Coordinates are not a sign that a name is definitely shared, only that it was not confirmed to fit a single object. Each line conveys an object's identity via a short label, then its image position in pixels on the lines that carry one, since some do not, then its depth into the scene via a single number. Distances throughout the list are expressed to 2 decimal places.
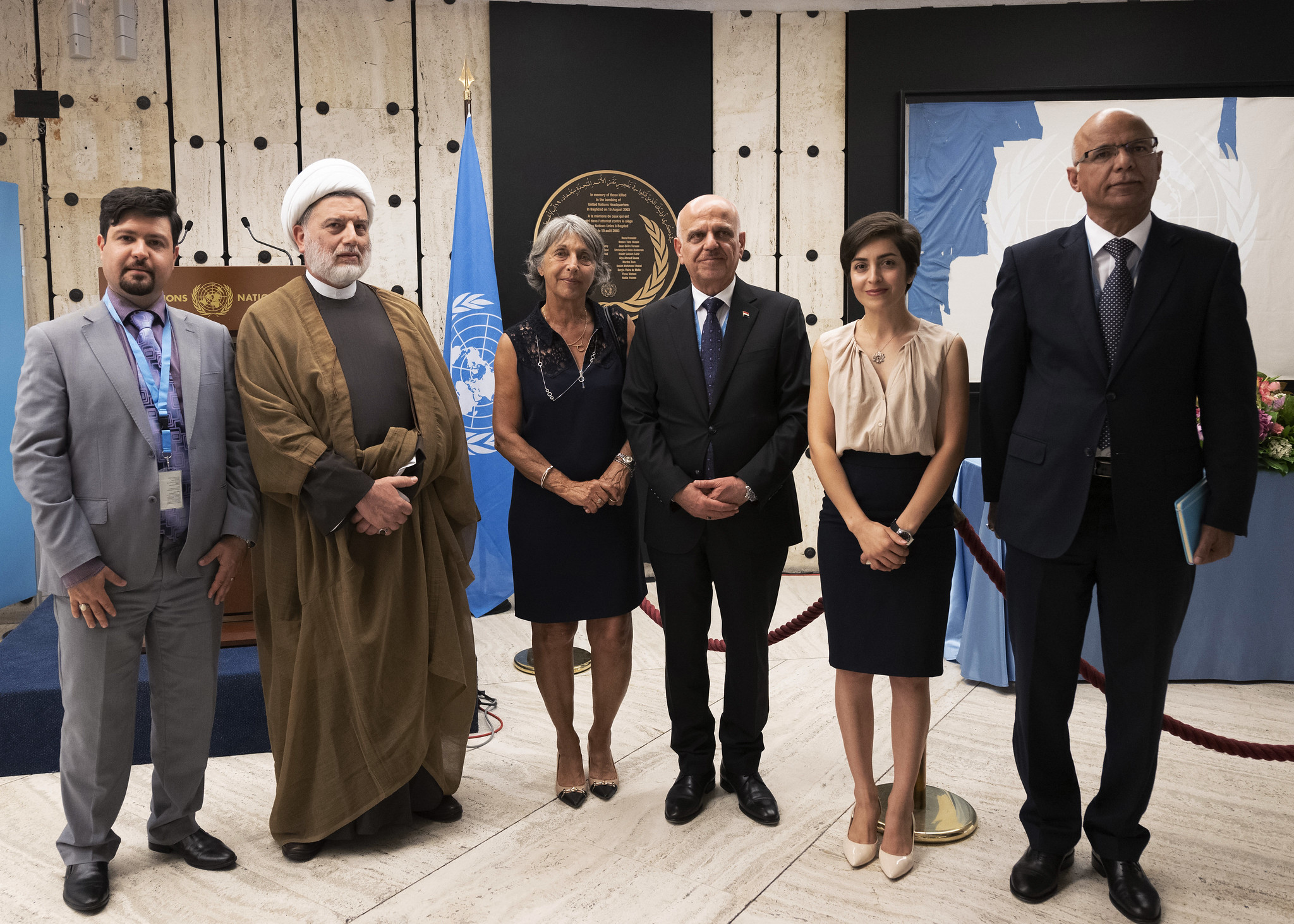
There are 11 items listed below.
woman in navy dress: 2.95
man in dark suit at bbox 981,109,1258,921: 2.27
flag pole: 5.03
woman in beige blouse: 2.48
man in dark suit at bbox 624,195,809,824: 2.77
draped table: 3.94
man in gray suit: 2.46
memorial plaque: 5.92
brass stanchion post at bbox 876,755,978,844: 2.79
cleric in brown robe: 2.64
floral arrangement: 3.93
